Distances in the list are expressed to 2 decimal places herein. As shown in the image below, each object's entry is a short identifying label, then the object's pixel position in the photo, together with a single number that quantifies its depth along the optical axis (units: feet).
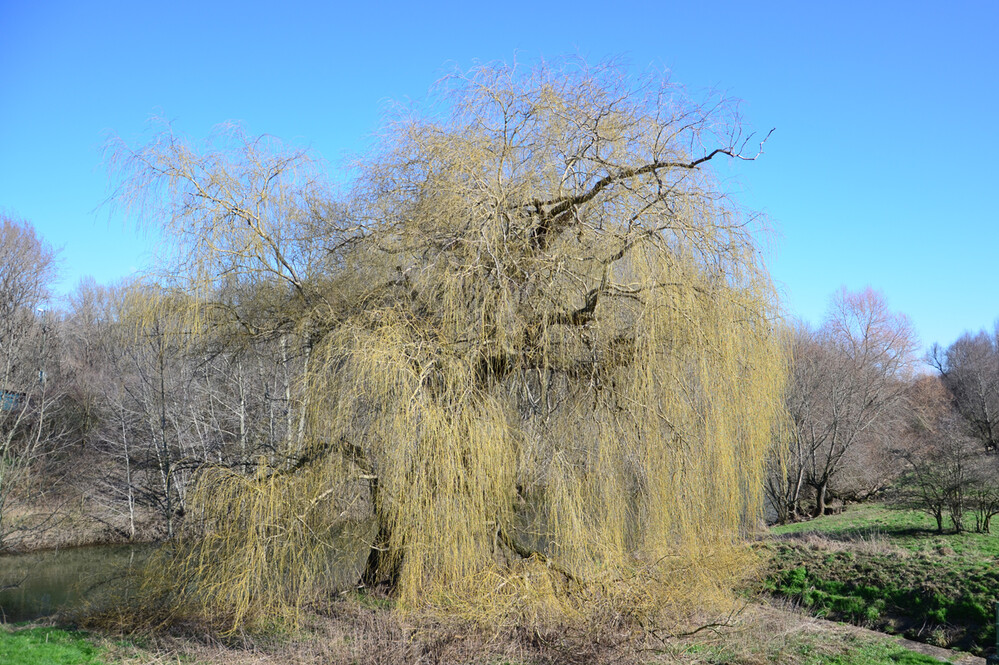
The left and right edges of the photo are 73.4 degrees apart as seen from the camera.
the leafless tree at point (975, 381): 85.61
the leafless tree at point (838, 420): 62.59
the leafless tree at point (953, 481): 39.47
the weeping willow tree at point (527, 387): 21.70
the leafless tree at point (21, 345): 44.29
